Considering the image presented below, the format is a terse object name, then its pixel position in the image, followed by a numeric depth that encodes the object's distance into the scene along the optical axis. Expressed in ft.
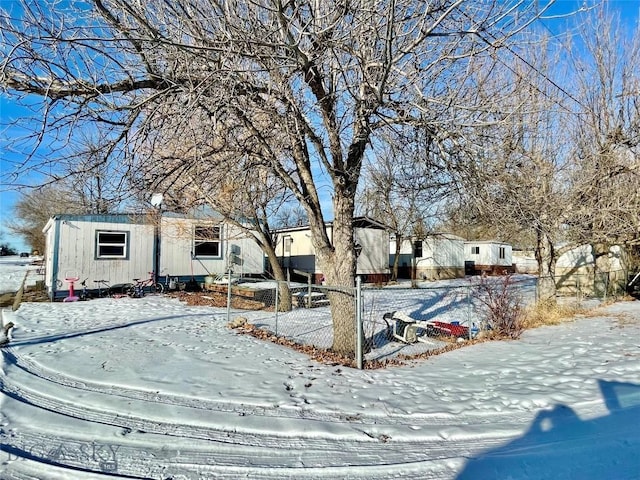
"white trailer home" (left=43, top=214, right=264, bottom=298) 42.09
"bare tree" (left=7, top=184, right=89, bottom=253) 108.78
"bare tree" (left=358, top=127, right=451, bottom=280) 19.43
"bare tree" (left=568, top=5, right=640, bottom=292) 32.04
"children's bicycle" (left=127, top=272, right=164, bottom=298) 43.32
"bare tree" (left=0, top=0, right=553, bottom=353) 13.05
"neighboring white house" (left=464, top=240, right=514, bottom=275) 100.58
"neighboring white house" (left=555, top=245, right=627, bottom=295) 45.95
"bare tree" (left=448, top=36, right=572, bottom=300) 19.36
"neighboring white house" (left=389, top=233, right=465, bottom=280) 82.57
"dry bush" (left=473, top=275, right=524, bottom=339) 24.96
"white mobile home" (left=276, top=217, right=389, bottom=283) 66.54
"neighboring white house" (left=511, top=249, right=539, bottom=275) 113.87
